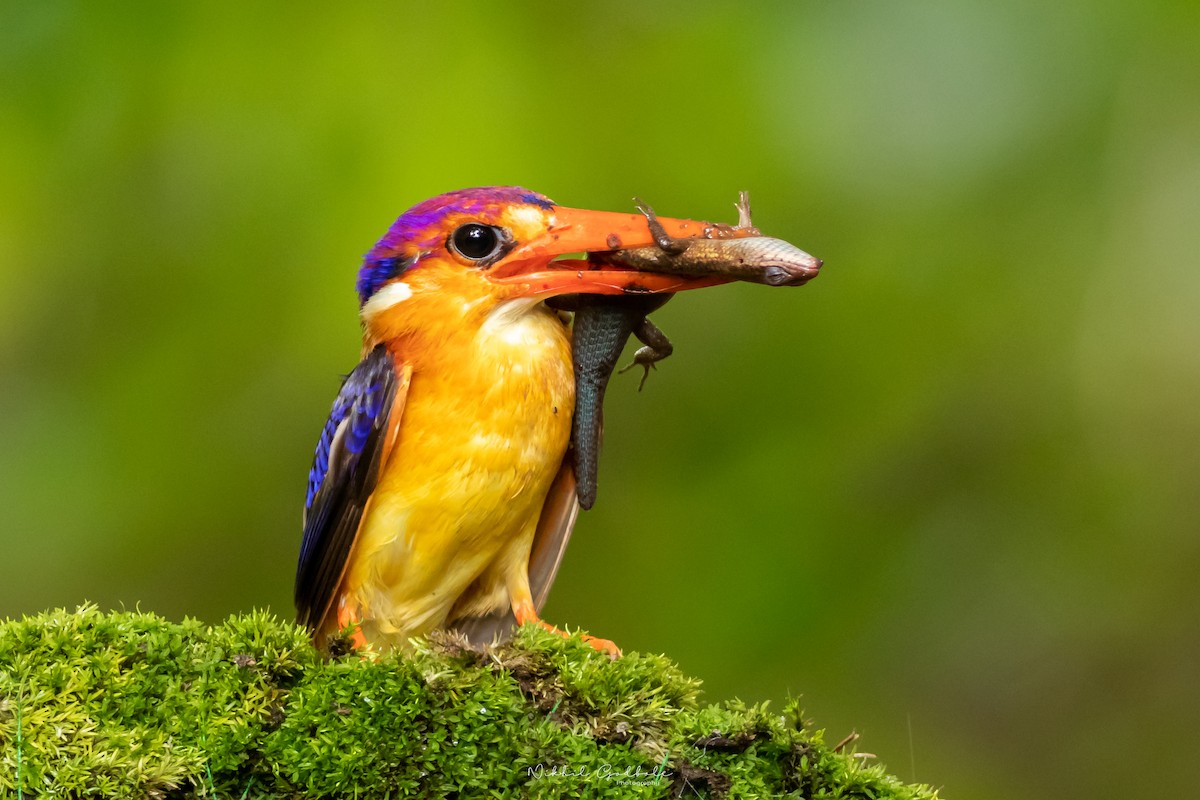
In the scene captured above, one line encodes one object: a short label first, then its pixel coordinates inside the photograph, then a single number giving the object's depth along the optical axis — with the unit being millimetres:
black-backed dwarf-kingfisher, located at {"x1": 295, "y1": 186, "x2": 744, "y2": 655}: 6258
